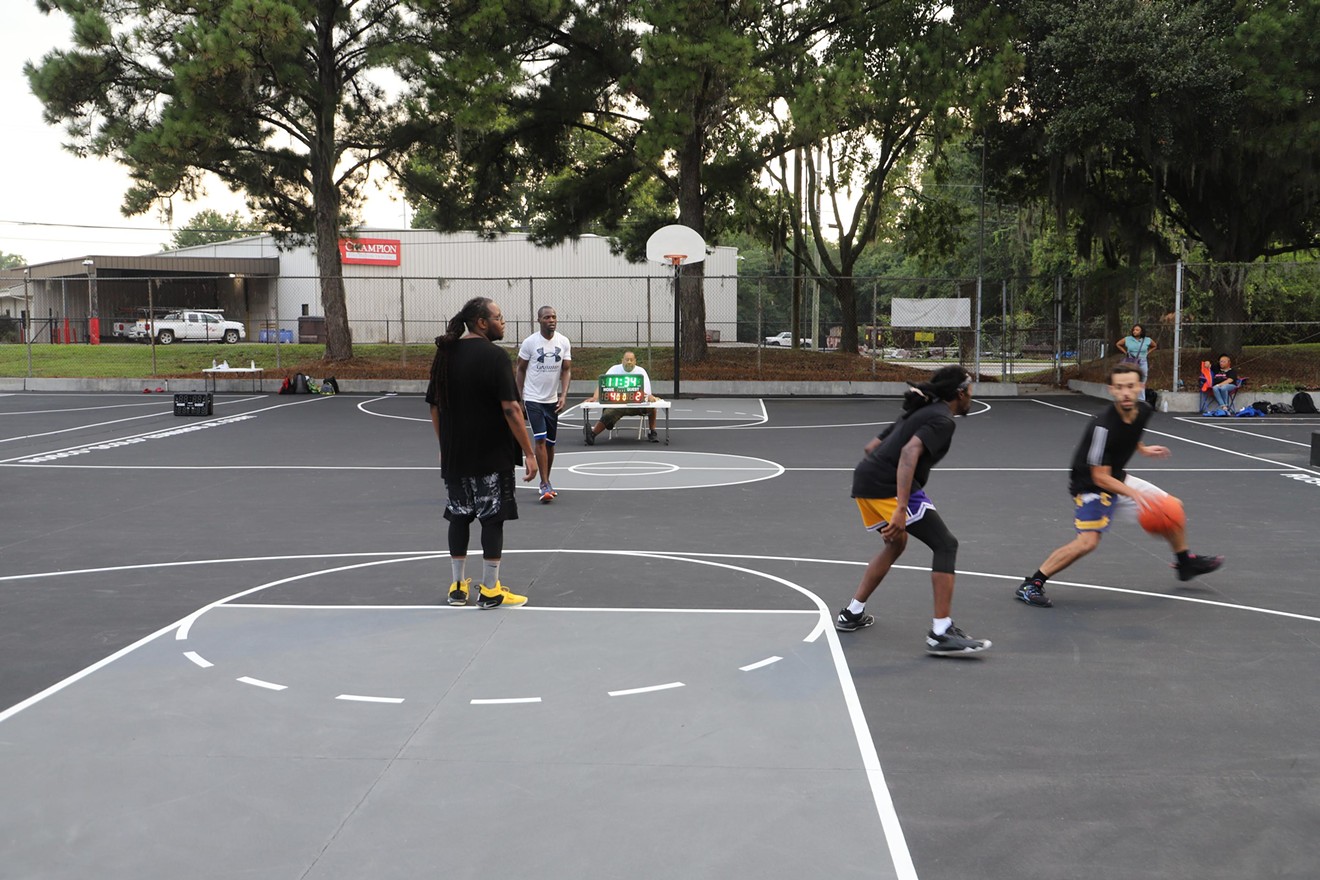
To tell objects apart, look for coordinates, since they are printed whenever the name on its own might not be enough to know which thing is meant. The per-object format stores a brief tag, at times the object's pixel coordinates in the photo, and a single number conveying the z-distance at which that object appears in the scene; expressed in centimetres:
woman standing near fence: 2236
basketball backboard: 2453
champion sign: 5109
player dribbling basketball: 718
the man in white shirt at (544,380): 1182
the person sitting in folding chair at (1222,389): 2205
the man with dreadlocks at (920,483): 604
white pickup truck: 4631
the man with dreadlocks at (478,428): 695
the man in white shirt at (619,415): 1711
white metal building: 4491
